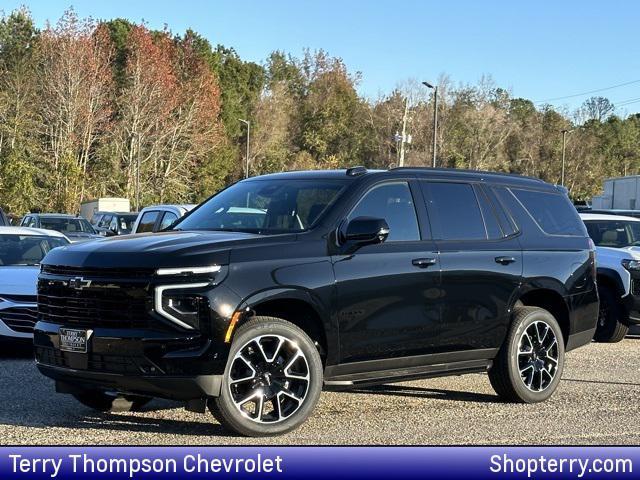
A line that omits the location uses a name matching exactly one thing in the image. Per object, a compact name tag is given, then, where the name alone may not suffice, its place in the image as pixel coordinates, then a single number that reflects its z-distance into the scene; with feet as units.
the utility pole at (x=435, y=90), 154.75
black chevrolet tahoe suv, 21.26
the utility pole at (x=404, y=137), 175.76
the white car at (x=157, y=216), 52.24
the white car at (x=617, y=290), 44.11
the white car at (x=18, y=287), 35.27
